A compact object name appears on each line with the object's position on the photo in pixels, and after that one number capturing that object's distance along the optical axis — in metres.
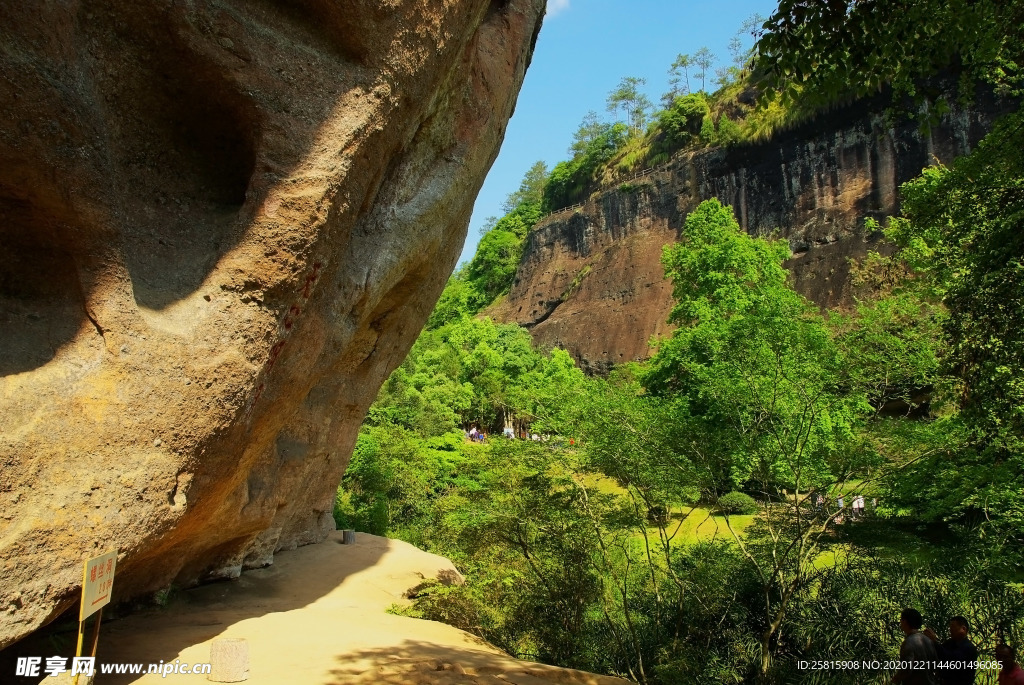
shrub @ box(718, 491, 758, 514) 11.40
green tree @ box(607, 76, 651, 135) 58.99
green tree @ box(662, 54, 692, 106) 53.21
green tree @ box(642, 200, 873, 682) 9.32
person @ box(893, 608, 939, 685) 5.56
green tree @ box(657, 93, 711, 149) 42.78
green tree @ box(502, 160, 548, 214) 66.25
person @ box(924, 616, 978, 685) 5.59
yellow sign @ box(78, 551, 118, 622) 4.34
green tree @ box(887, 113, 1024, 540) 7.29
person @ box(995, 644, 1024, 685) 5.54
